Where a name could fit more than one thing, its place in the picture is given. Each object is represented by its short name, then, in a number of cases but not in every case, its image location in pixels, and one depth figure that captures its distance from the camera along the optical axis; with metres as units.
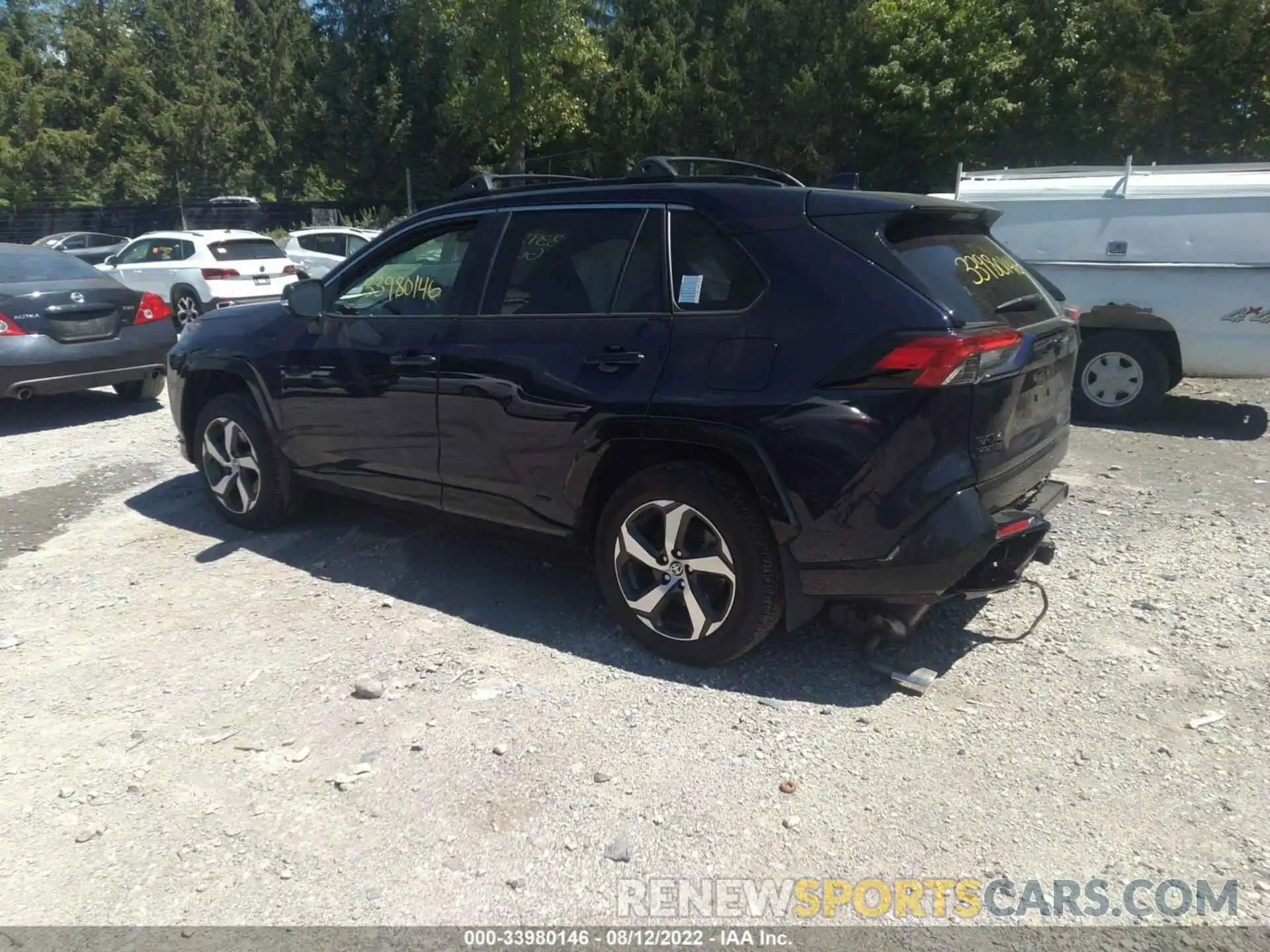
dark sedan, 7.88
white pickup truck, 7.26
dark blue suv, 3.33
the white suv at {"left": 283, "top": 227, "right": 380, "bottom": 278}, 17.41
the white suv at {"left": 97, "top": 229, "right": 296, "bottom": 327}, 13.88
